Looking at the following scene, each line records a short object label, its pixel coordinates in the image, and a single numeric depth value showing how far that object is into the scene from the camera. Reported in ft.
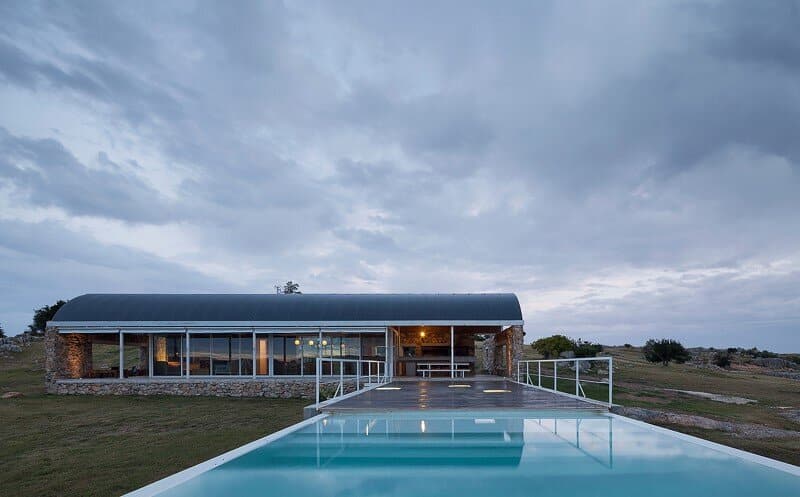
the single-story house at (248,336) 61.26
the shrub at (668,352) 112.78
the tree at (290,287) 171.22
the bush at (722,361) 118.83
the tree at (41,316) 144.87
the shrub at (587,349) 94.32
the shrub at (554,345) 88.38
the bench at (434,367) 63.42
